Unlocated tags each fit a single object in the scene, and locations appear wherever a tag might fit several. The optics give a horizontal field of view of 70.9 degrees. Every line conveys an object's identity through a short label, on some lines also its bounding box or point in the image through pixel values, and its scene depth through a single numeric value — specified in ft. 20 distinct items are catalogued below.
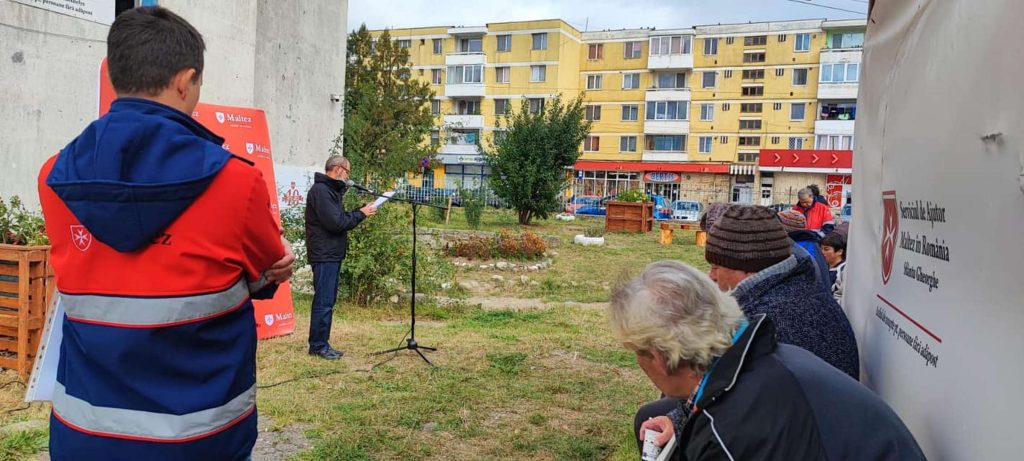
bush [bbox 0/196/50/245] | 17.08
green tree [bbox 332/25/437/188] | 119.75
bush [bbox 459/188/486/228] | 73.51
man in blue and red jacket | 5.49
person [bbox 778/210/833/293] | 14.55
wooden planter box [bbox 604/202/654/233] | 79.66
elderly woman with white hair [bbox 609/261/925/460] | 5.47
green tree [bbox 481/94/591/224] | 86.02
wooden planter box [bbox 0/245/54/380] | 15.90
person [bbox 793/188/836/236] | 35.35
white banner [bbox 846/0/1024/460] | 5.09
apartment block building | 154.40
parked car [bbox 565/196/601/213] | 131.64
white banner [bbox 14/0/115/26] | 21.38
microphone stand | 21.69
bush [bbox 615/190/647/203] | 81.99
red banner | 21.47
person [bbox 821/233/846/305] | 20.76
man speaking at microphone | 20.31
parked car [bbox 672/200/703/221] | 121.29
